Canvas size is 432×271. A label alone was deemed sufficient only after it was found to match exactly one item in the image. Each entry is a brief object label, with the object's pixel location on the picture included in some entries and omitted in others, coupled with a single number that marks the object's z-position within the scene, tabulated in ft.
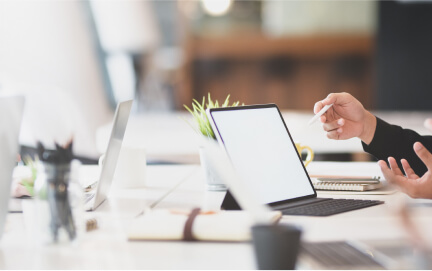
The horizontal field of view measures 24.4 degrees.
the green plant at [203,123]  6.62
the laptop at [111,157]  5.85
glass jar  5.08
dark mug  4.48
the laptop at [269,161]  5.90
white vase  6.75
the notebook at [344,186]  6.56
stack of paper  5.13
